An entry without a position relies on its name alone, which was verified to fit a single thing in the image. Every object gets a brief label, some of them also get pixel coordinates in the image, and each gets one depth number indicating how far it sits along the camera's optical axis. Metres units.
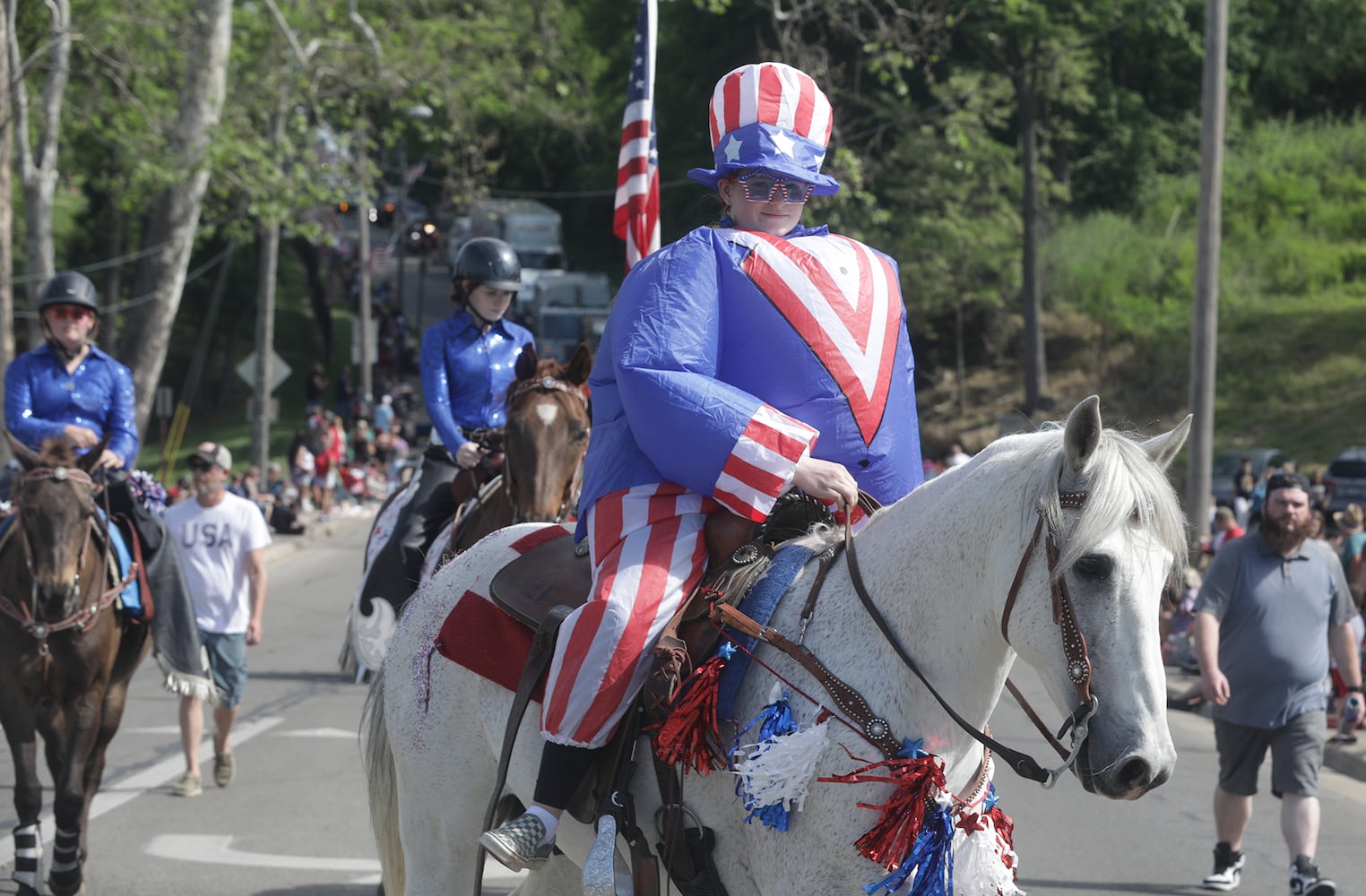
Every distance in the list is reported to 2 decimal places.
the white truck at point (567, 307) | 49.72
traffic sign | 30.09
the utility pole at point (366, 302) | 36.69
